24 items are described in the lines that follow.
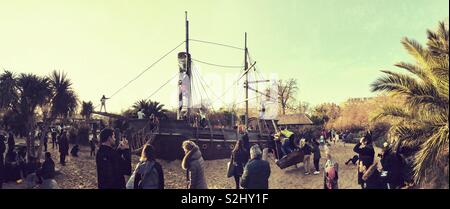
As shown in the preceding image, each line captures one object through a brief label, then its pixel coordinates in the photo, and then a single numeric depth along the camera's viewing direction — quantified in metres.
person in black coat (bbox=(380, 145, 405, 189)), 6.57
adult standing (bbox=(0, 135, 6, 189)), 7.42
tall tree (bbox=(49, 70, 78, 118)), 12.12
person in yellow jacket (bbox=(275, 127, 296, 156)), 12.28
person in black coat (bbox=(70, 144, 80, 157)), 13.90
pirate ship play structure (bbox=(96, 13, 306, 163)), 15.95
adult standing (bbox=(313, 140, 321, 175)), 11.02
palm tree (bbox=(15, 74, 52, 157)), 12.27
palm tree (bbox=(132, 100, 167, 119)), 16.72
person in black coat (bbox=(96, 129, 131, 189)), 5.03
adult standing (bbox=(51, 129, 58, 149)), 15.15
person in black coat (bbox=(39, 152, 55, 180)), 6.79
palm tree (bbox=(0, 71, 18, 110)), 11.40
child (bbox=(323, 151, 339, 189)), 6.79
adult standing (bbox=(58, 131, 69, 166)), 11.60
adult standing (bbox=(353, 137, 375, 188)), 7.14
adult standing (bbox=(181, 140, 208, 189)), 5.23
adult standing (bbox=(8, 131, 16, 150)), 9.32
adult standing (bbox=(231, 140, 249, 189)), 8.20
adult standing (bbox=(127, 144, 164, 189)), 4.83
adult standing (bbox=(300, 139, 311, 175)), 11.33
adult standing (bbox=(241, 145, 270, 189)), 5.57
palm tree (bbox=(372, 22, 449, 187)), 7.35
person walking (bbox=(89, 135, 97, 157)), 14.23
